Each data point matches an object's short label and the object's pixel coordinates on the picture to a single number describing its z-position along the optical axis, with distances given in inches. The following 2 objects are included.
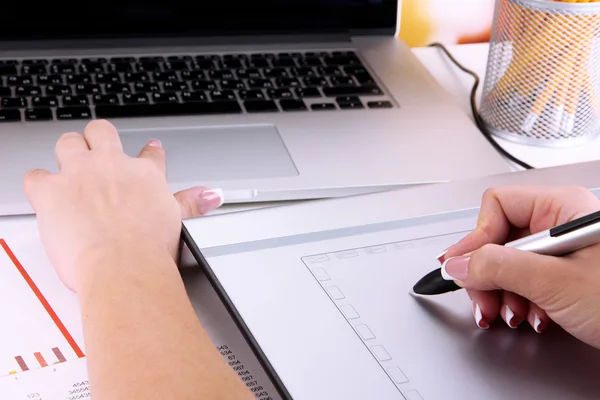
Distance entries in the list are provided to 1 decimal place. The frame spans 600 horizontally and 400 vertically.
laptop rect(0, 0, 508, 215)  32.3
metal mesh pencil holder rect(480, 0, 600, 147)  33.1
